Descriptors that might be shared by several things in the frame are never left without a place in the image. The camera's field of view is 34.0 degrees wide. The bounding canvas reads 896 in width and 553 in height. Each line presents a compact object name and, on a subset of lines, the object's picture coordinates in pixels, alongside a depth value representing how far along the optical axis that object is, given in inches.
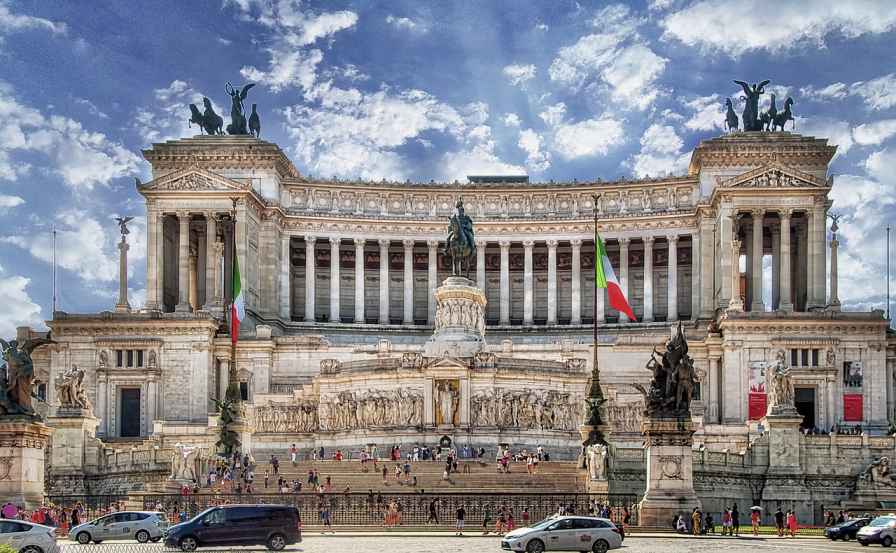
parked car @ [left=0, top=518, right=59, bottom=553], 1785.2
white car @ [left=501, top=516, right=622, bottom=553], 1892.2
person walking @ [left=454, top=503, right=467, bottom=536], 2250.2
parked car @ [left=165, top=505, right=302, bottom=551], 1903.3
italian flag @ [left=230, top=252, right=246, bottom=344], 3604.8
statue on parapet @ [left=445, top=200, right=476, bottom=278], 3885.3
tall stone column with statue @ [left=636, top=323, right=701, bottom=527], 2292.1
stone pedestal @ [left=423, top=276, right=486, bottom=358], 3789.4
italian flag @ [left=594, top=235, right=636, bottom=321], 3289.9
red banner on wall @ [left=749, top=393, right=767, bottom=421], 3917.3
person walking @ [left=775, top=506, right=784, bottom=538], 2466.5
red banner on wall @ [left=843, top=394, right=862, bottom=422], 3922.2
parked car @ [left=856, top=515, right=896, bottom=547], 2224.4
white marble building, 3624.5
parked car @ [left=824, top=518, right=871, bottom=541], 2365.9
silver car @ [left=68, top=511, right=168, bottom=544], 2154.3
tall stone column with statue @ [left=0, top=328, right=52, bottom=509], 2359.7
